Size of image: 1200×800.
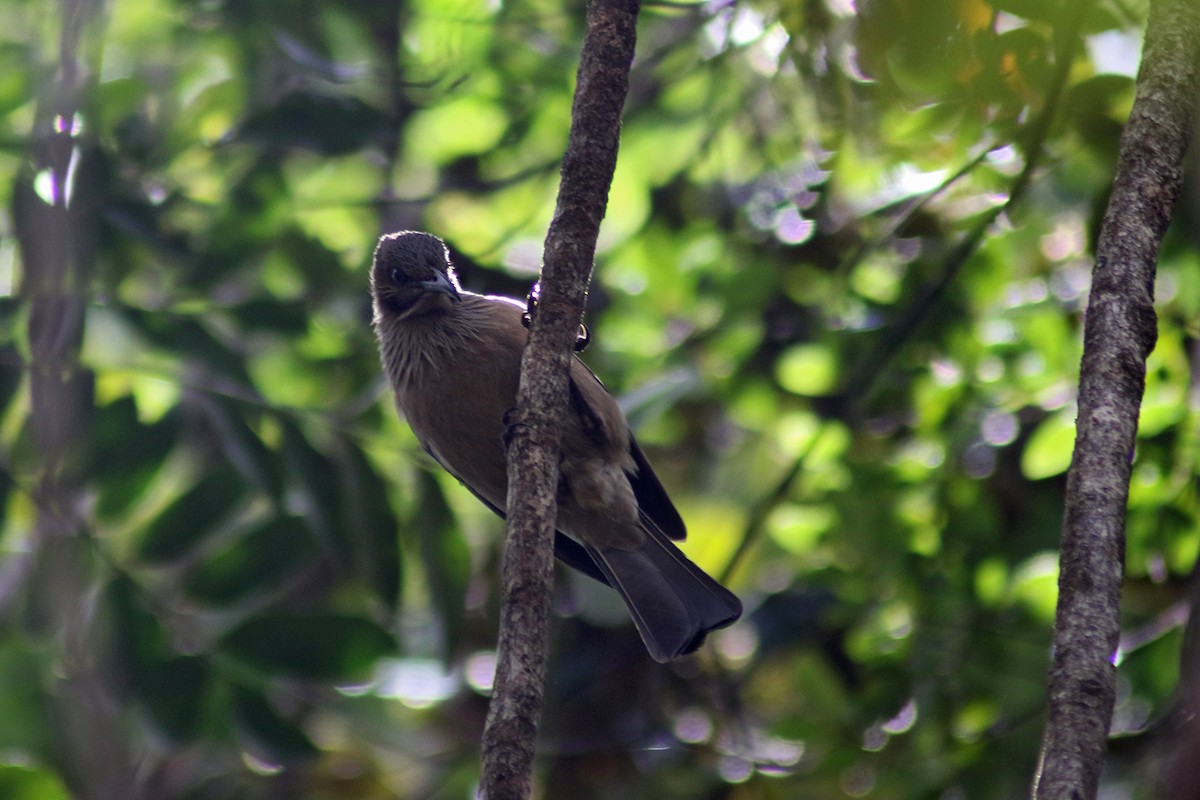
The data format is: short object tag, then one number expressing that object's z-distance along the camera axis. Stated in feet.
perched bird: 30.50
